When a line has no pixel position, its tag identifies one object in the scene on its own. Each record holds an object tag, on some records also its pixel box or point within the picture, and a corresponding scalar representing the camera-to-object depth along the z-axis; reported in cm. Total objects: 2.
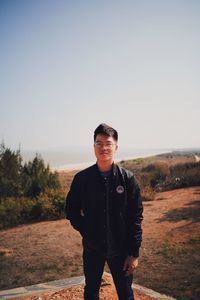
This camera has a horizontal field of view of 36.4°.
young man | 298
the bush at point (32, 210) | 1176
